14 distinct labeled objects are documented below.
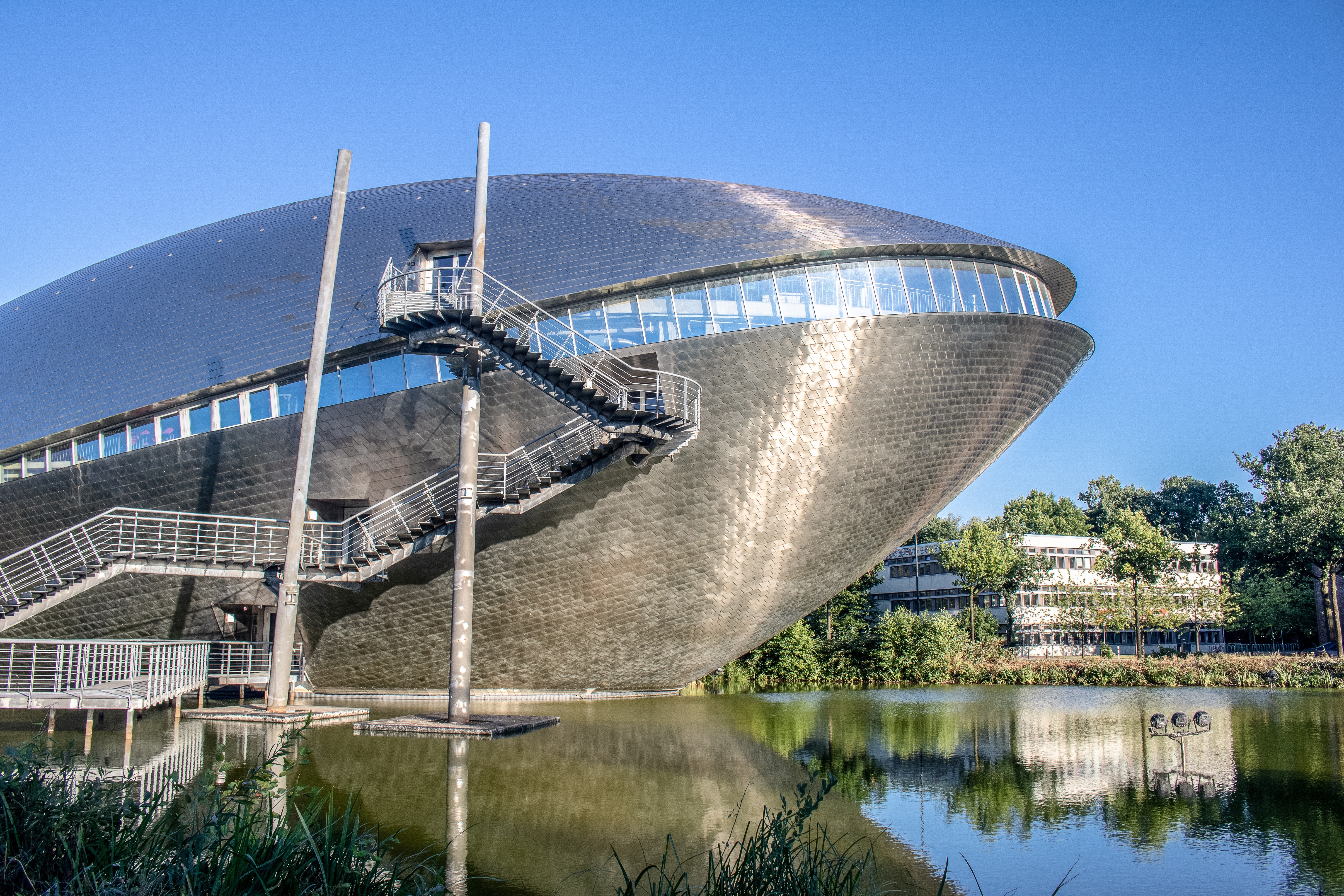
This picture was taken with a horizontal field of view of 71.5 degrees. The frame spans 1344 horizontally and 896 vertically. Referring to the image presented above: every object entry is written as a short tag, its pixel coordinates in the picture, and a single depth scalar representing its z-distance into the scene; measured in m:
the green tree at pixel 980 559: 50.69
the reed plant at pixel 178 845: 5.23
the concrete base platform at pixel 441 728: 17.61
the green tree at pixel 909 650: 38.72
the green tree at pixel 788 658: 37.53
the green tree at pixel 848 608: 47.97
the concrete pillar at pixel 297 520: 20.92
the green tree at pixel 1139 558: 49.97
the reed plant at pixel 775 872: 5.46
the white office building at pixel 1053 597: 55.97
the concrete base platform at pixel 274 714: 19.69
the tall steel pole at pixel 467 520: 19.09
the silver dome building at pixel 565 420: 23.62
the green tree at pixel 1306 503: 51.38
